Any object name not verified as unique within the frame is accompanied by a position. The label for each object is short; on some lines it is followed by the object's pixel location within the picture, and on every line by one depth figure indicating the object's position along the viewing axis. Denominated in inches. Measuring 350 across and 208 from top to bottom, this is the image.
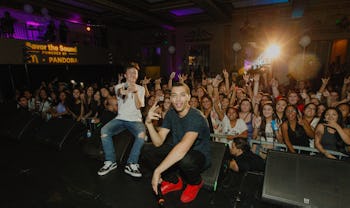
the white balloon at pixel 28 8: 300.4
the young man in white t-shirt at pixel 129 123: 108.7
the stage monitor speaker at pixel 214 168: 94.9
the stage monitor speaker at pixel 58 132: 150.2
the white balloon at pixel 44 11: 324.9
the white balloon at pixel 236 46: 382.9
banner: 303.9
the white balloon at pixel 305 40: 325.4
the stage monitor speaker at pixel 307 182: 76.9
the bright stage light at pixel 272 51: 364.5
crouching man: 74.7
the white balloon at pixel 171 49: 459.2
